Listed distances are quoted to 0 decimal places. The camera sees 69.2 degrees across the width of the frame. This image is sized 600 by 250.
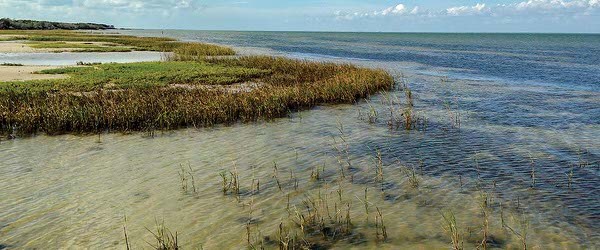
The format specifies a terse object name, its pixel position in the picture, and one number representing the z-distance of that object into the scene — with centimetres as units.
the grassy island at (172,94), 1727
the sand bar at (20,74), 3011
